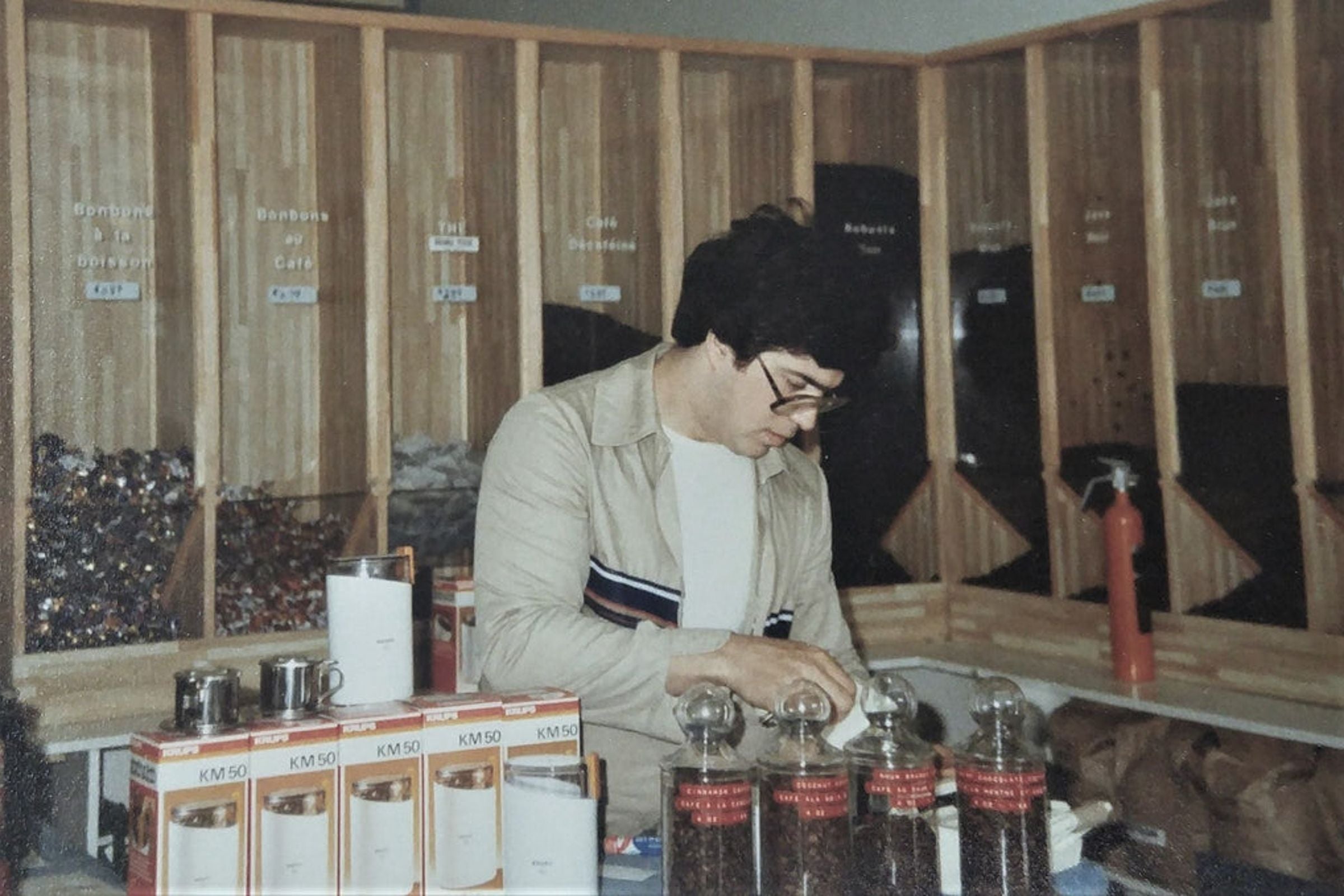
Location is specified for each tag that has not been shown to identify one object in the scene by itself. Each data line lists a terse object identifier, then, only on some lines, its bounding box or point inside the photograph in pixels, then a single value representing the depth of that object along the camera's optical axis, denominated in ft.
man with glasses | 11.47
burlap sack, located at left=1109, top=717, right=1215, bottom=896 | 15.08
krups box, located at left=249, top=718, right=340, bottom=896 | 10.02
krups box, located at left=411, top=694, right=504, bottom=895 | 10.30
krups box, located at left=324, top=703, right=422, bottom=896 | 10.18
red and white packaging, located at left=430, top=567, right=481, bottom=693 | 15.62
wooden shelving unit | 14.89
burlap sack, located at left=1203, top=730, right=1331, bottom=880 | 14.36
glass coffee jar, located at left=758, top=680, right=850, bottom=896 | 10.02
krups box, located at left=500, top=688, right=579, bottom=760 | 10.46
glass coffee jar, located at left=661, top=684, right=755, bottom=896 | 10.04
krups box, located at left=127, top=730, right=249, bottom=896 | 9.84
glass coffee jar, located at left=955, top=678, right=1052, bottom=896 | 10.22
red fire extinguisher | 16.25
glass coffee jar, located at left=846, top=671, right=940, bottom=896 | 10.28
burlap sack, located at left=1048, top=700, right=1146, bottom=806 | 16.14
